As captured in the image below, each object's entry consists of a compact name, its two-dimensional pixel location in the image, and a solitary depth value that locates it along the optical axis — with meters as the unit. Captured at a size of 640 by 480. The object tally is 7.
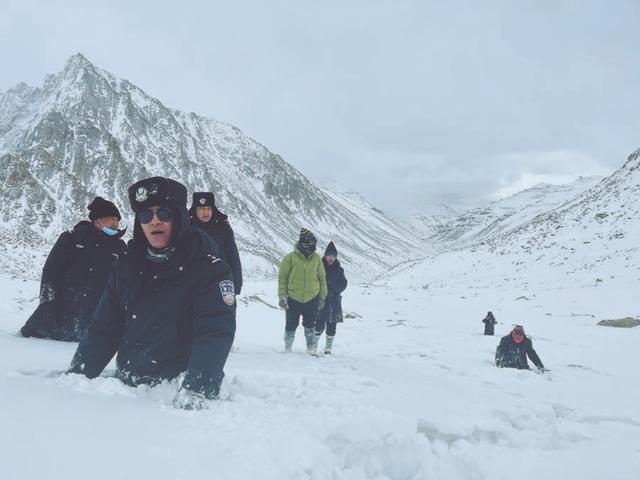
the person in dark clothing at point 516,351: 9.70
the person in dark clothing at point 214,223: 6.98
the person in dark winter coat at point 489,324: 16.18
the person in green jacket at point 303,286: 8.94
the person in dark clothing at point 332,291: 10.02
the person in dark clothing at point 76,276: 6.09
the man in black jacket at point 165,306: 3.23
